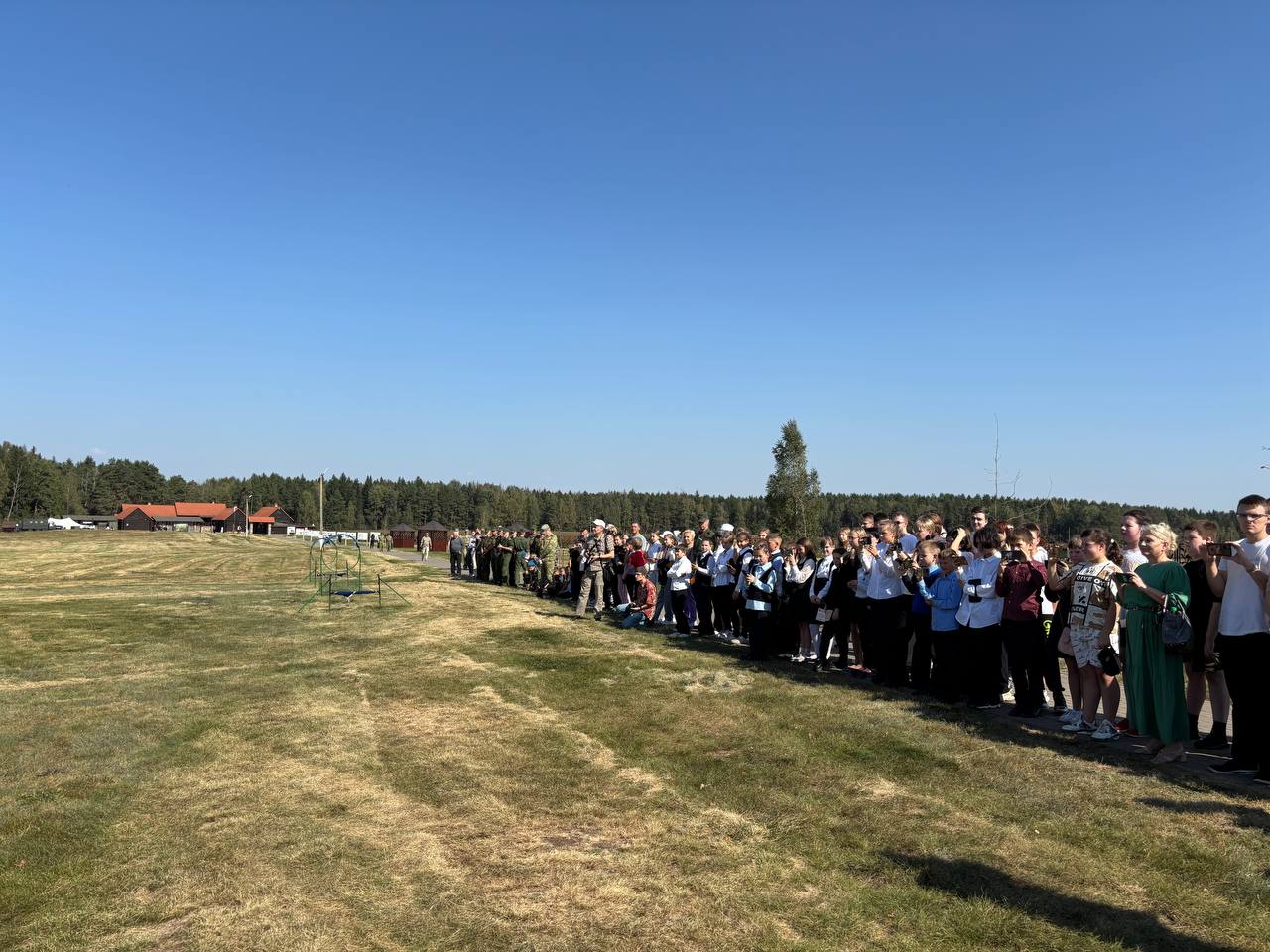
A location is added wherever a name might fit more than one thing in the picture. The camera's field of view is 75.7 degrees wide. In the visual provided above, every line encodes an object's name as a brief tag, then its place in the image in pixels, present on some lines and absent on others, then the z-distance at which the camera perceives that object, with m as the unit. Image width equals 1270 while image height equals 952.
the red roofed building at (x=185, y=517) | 126.38
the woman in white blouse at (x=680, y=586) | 16.05
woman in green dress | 7.26
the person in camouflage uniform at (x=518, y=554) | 28.53
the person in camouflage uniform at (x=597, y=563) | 18.72
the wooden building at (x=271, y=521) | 128.00
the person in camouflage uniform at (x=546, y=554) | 23.95
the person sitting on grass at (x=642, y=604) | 17.27
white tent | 111.39
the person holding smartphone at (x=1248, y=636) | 6.71
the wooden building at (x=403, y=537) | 80.31
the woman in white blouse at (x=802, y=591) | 12.52
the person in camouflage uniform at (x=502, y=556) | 29.94
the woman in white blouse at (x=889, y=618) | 10.72
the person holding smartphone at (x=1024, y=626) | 8.92
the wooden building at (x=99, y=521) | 142.16
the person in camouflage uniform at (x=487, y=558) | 31.89
